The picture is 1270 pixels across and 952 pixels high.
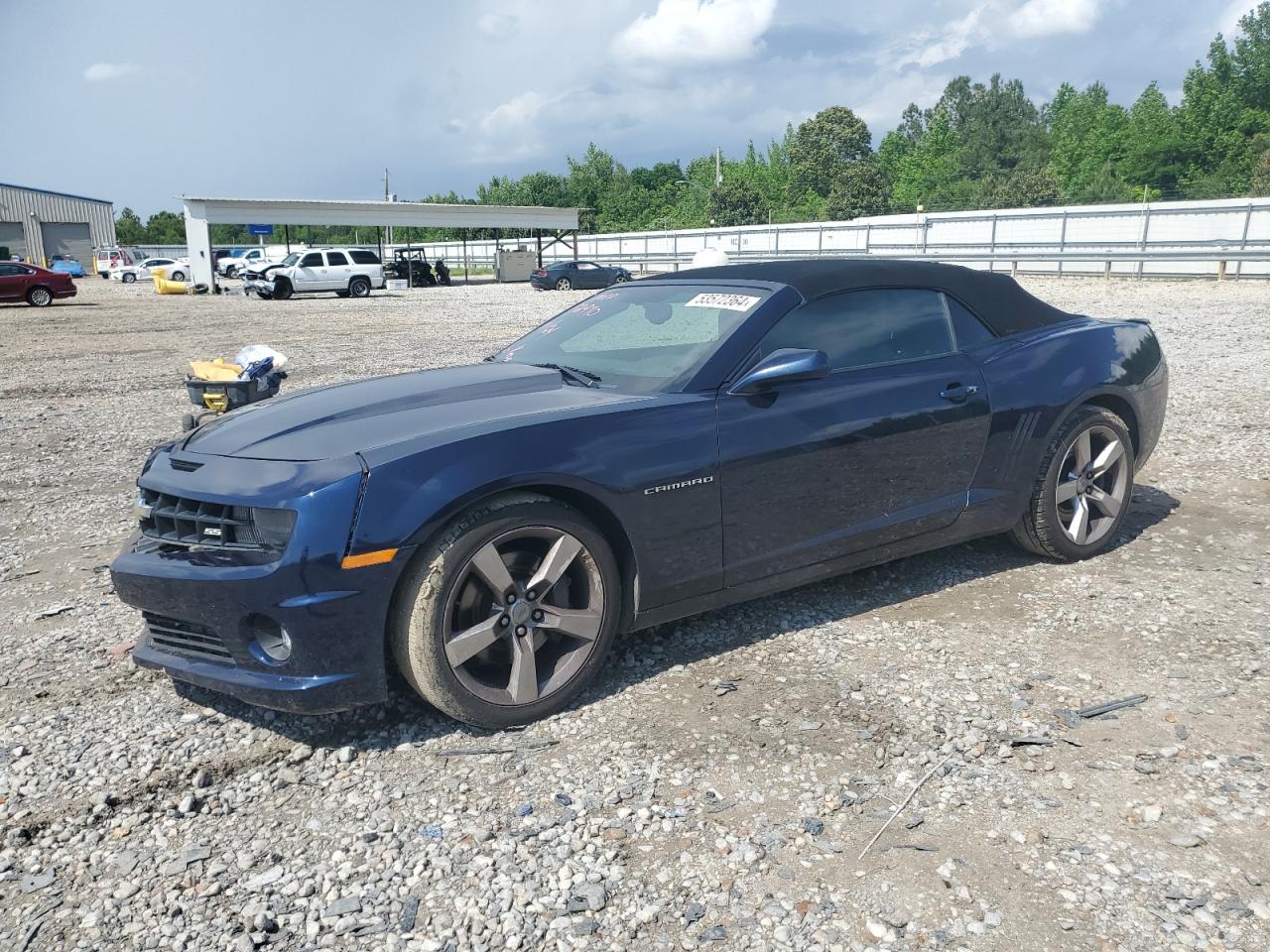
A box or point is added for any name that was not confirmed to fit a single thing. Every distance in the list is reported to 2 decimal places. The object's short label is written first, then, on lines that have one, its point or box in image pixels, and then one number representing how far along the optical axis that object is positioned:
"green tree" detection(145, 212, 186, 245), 102.19
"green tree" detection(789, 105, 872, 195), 92.12
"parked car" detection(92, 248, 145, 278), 58.09
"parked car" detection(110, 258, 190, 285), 53.03
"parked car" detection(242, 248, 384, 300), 34.44
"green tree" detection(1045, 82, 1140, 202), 62.06
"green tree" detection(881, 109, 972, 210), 76.01
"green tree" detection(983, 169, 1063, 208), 67.38
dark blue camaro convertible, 3.07
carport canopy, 40.31
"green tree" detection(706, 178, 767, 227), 80.06
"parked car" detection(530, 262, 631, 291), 39.53
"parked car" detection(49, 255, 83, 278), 59.66
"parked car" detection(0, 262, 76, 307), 30.06
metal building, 68.44
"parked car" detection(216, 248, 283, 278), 47.94
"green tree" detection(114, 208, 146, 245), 95.29
